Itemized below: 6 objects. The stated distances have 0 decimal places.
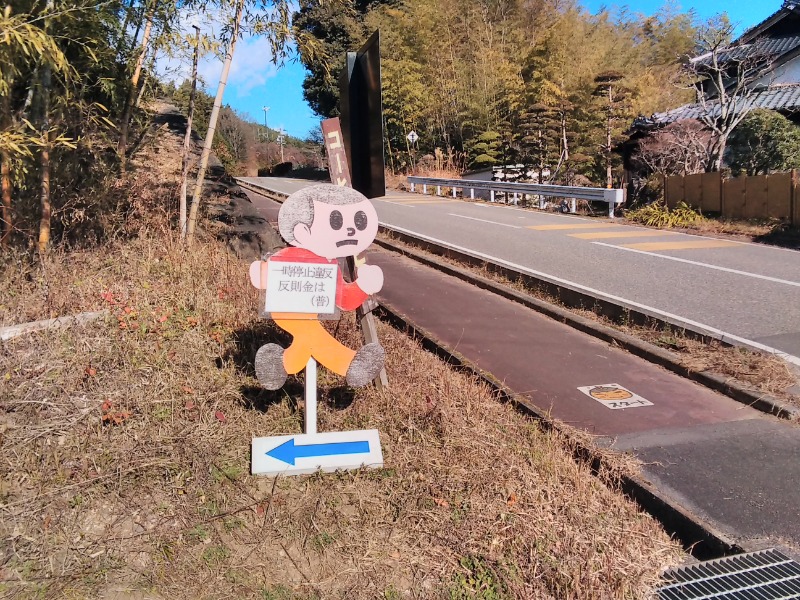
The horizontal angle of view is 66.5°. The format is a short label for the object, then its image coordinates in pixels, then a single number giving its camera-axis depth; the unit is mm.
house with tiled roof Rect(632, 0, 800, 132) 15641
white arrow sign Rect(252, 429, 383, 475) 3248
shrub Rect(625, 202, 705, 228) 13953
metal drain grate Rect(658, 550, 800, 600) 2512
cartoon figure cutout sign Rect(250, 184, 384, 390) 3324
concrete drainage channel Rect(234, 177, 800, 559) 2932
